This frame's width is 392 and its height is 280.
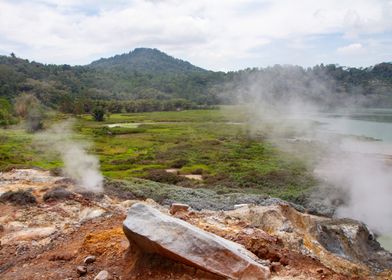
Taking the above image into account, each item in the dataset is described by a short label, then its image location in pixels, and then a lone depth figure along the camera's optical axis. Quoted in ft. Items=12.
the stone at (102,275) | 27.09
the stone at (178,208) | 42.73
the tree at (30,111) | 202.21
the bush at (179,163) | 138.21
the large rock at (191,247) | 26.02
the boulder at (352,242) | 51.19
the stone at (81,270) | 28.91
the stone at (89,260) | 30.27
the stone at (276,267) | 28.69
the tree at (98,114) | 269.23
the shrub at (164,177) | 111.55
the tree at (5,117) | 220.64
